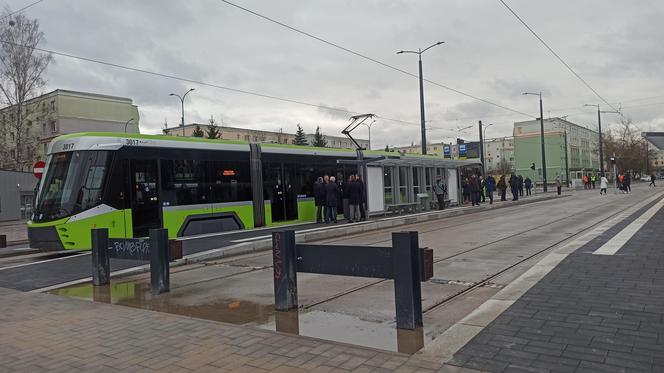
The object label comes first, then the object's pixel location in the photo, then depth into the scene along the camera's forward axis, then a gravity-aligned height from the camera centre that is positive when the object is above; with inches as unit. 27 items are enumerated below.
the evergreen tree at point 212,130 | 2307.7 +277.4
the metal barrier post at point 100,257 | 325.7 -39.6
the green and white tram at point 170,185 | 490.3 +6.5
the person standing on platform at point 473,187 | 1055.2 -19.9
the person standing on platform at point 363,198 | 737.0 -22.5
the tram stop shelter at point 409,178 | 805.9 +4.8
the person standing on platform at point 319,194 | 714.1 -12.8
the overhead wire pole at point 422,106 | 1079.6 +156.6
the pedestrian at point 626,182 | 1601.5 -36.2
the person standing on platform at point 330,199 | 703.7 -20.9
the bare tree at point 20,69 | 1411.2 +364.9
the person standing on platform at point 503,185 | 1214.9 -21.1
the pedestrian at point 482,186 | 1188.9 -21.7
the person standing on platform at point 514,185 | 1254.3 -23.2
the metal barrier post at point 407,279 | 198.7 -38.5
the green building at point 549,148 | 4207.7 +221.8
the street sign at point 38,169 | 733.3 +42.1
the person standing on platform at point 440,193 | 970.7 -26.2
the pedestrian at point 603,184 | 1512.1 -37.1
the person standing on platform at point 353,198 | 732.7 -21.1
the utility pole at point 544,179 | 1741.4 -18.6
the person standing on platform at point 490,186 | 1130.0 -20.7
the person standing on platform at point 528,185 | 1615.7 -32.2
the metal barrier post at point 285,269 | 235.6 -38.3
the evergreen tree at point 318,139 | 3046.3 +272.6
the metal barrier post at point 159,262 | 292.2 -39.9
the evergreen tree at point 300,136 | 3000.7 +294.4
